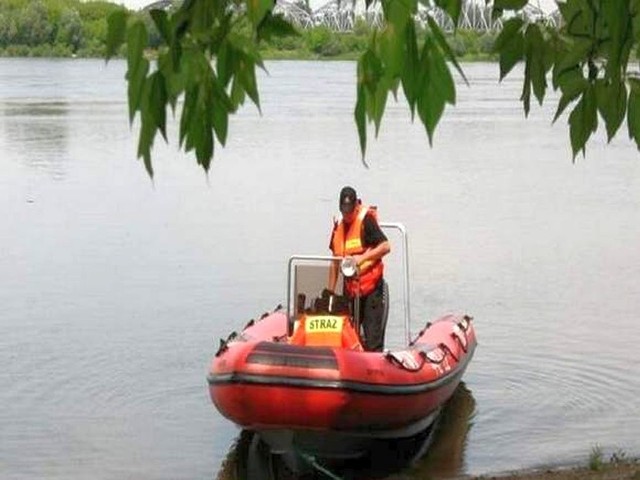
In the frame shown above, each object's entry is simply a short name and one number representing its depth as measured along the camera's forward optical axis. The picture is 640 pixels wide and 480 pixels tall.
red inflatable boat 9.93
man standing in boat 11.12
